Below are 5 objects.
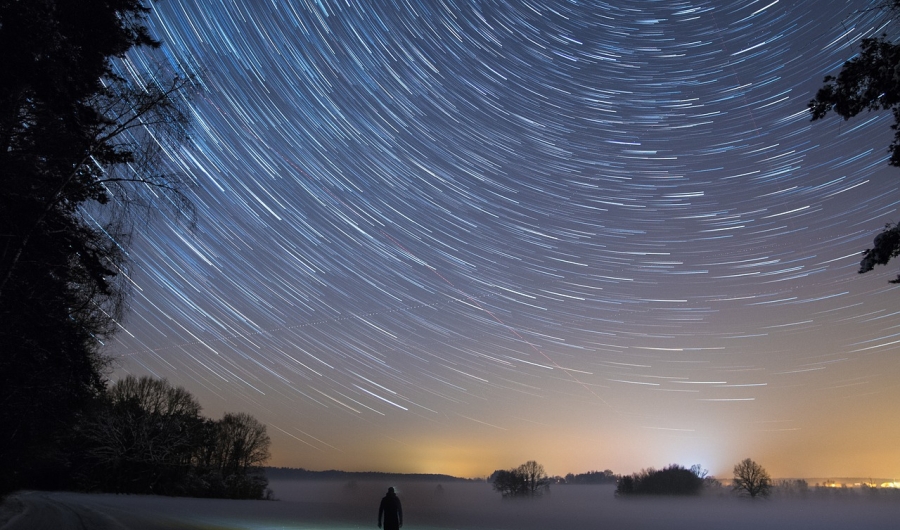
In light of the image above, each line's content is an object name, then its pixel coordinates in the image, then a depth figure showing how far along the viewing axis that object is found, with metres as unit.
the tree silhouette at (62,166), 5.82
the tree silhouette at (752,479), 97.00
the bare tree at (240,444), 56.09
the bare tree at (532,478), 114.25
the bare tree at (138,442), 39.56
